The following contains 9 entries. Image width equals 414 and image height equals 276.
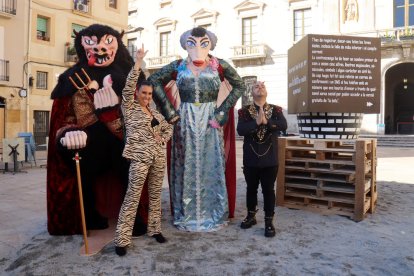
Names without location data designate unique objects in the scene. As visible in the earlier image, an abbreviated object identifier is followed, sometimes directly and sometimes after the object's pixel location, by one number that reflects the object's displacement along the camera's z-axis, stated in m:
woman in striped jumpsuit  3.18
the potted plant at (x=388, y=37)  18.59
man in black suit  3.68
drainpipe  16.56
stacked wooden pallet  4.23
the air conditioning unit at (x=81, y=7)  18.52
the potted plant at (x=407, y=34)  18.34
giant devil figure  3.53
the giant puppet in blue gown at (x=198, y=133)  3.92
